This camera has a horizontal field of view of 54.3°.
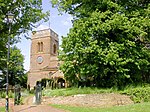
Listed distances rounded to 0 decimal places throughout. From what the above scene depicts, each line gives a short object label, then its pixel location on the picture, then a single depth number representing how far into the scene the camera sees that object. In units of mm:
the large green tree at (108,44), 12072
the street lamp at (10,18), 9410
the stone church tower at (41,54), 34914
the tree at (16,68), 37000
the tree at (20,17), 14271
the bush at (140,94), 11567
